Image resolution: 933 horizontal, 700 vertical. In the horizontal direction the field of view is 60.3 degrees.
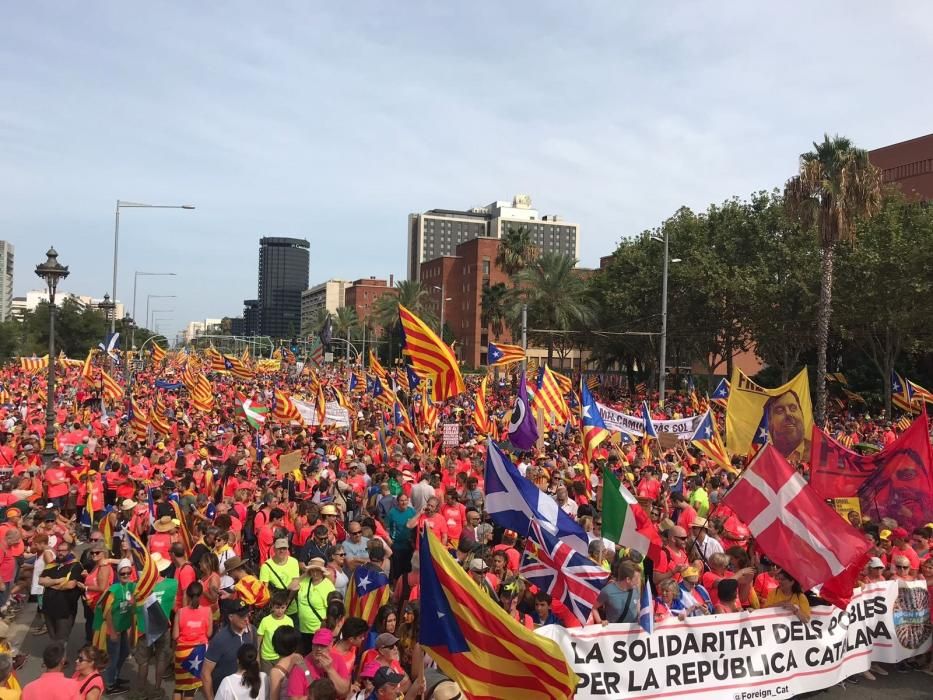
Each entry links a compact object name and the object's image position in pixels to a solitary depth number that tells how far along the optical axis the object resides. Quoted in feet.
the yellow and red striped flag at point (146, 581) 24.23
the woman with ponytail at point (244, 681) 17.51
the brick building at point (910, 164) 165.07
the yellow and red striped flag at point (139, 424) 66.08
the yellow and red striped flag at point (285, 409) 63.33
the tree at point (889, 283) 97.40
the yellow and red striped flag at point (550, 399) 57.72
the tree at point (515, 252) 237.45
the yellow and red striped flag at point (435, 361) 41.04
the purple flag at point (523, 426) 45.08
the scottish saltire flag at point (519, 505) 23.91
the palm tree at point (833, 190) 87.56
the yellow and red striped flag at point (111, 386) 81.87
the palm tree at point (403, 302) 244.42
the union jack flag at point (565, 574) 22.71
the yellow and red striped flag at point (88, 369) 88.93
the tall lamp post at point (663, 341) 107.86
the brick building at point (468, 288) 348.79
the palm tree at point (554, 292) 168.55
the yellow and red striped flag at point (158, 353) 121.17
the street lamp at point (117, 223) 89.08
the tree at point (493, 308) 239.07
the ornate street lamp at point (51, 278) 53.65
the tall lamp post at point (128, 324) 99.00
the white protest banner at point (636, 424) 55.21
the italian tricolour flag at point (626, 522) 25.02
